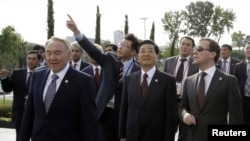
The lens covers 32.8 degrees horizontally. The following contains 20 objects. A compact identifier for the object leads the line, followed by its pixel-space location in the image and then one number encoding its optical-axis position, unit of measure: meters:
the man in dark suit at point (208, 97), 4.63
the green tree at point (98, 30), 32.04
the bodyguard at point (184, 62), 6.96
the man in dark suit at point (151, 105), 4.85
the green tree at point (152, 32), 42.12
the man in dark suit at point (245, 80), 8.69
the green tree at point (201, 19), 66.32
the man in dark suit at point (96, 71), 6.67
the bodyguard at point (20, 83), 6.86
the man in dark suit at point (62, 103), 3.88
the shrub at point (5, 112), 14.03
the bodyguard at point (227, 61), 10.15
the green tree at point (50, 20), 22.45
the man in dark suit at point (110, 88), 5.89
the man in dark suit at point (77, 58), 7.85
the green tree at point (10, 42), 46.00
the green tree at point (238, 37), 65.50
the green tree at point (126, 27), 37.01
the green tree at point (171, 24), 54.12
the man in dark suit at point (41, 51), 7.39
